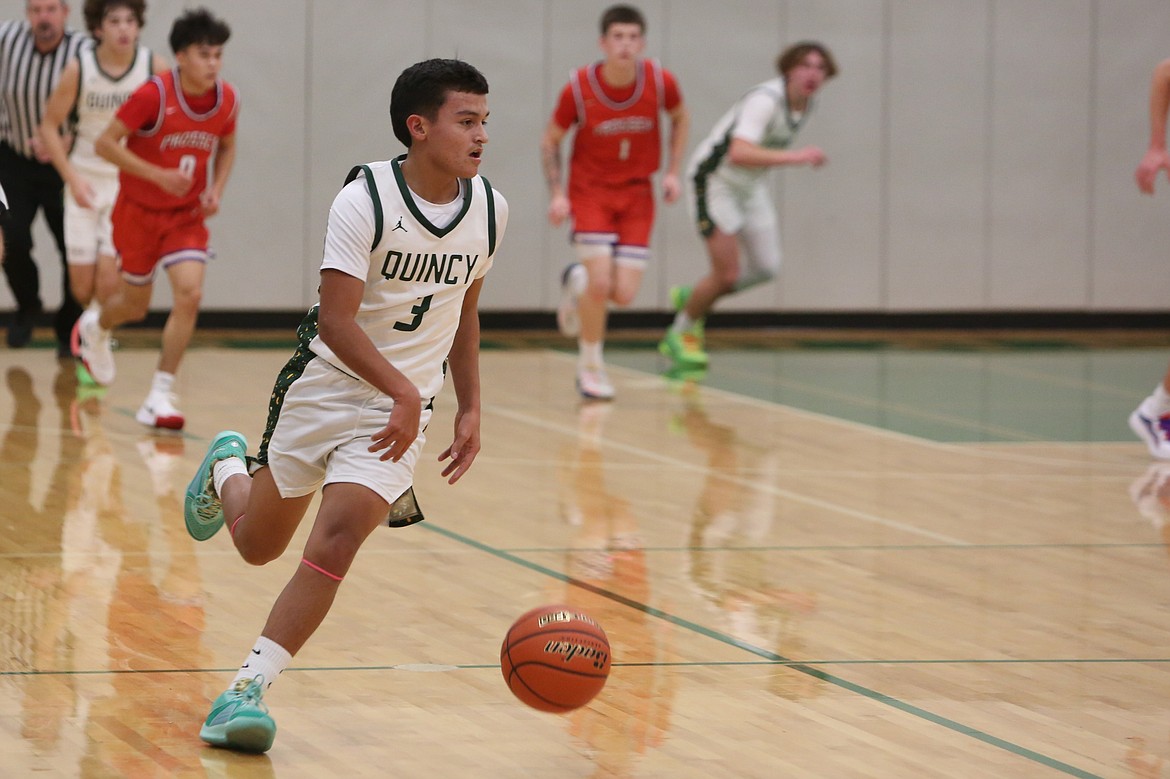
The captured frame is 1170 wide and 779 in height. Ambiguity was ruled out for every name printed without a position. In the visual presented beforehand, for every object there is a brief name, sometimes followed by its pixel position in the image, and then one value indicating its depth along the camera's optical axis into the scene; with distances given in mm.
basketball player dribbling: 8109
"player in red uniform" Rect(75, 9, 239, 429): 17234
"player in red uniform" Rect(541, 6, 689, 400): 21203
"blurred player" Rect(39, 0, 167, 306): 19281
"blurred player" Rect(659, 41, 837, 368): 22828
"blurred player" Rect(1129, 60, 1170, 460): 17406
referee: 21937
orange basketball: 8273
